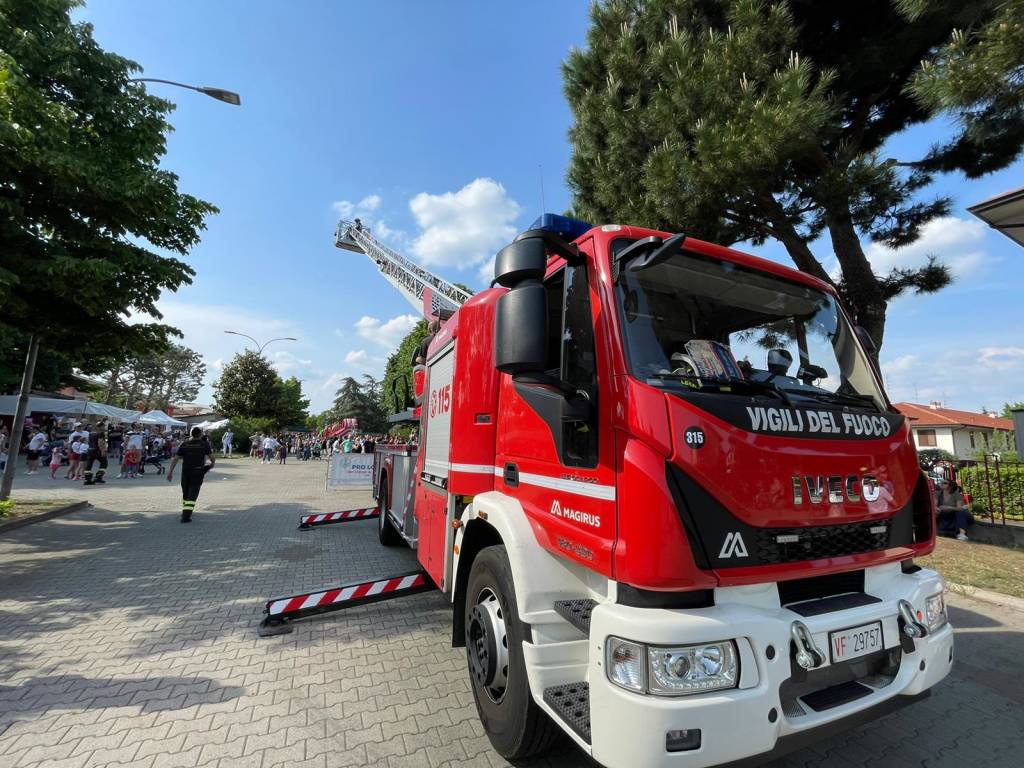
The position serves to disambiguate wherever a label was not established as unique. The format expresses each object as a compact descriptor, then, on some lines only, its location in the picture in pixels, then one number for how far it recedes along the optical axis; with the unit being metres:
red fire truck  1.74
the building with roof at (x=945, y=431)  40.25
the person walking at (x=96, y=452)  13.62
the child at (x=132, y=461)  15.70
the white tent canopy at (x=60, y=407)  22.44
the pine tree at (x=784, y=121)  6.11
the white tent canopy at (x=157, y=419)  26.39
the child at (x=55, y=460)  14.16
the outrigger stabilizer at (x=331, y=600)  4.19
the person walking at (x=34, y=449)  16.31
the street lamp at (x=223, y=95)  8.18
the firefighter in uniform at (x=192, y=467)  8.92
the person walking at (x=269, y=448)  25.14
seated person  7.79
